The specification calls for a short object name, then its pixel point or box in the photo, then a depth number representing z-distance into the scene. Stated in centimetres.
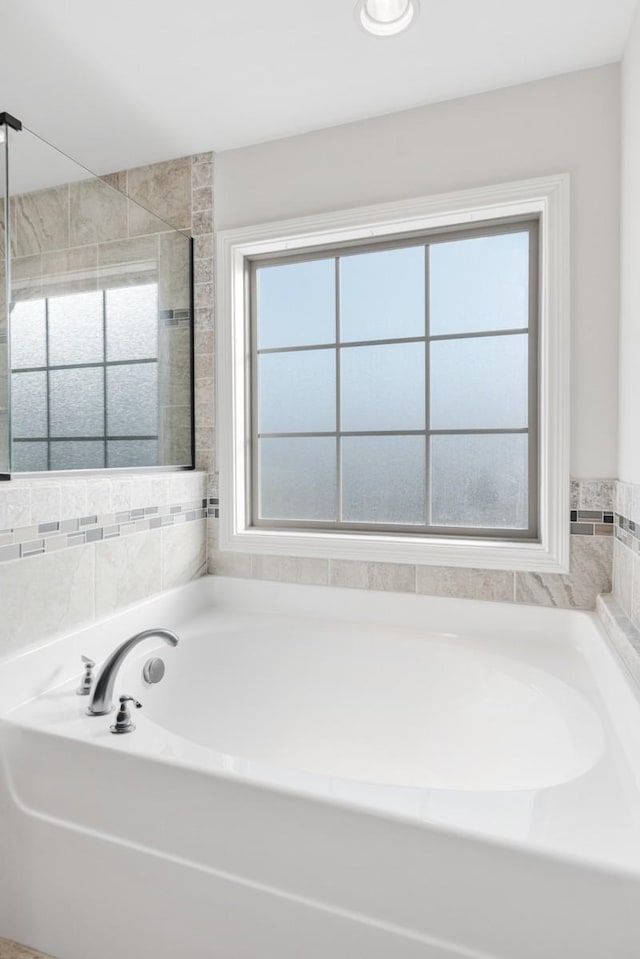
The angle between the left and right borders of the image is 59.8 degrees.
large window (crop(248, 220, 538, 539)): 208
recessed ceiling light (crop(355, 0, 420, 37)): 151
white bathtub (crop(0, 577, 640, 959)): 87
